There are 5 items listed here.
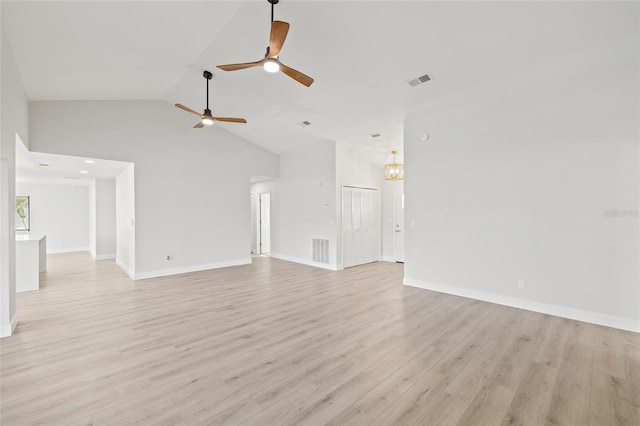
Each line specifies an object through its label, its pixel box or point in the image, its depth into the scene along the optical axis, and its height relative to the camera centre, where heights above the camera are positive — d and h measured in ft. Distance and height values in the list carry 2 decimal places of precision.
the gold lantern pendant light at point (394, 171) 21.62 +3.35
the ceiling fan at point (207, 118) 14.76 +5.36
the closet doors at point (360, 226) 23.22 -1.26
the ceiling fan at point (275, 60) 8.25 +5.36
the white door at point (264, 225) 30.40 -1.43
